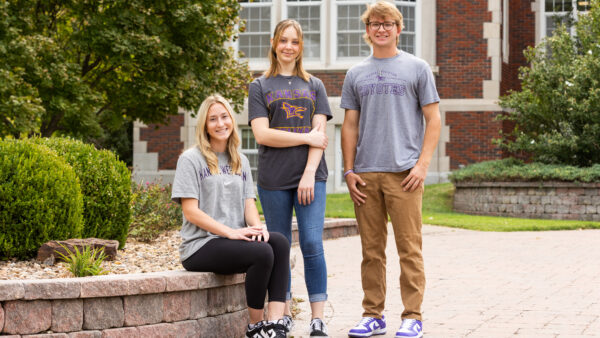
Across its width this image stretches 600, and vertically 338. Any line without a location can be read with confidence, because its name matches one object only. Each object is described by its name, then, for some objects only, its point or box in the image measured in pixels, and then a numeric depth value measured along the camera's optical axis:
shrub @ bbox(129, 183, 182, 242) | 8.26
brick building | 19.72
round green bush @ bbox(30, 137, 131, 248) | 6.92
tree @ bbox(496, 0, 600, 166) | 16.02
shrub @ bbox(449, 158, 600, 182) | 15.45
